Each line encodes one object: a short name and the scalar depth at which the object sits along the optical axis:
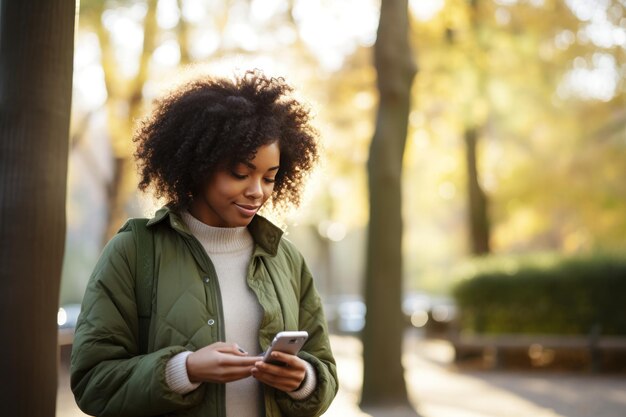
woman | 2.95
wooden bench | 15.96
